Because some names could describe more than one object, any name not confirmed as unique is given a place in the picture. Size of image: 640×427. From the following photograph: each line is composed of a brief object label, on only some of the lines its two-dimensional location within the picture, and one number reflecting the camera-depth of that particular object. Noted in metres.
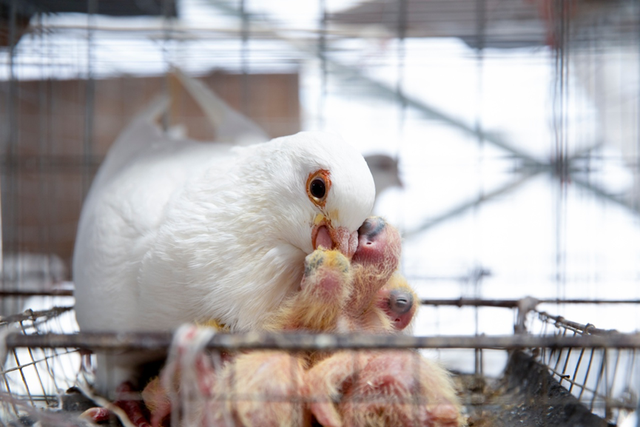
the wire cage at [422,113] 0.54
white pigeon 0.31
